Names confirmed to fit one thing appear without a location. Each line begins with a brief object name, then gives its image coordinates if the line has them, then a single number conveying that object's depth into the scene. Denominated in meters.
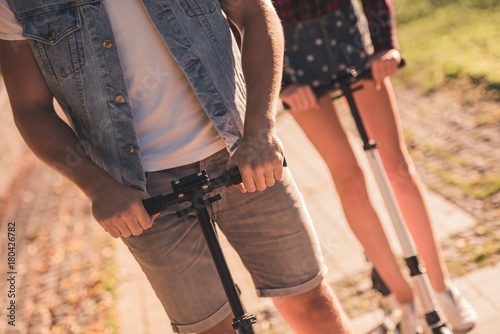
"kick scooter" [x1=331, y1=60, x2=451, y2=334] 2.70
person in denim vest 1.86
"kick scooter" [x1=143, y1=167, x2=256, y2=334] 1.77
